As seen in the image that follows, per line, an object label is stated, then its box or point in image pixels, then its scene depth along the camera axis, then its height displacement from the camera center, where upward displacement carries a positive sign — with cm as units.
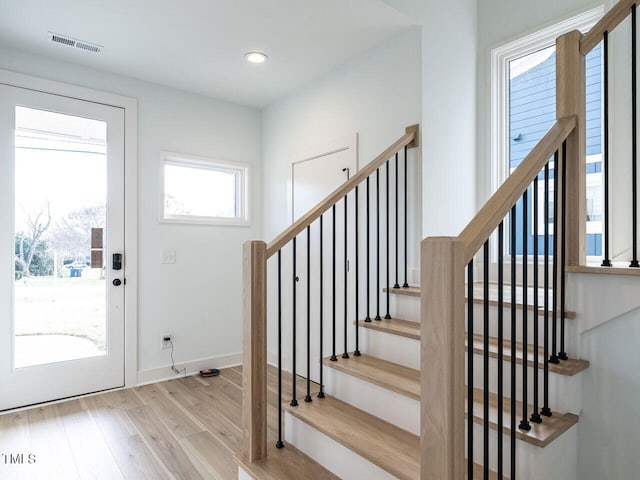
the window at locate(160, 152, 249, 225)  361 +50
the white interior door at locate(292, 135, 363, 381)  310 -1
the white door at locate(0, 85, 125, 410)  281 -5
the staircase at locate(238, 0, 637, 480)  105 -50
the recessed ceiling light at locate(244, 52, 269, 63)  297 +143
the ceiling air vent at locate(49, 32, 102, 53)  267 +141
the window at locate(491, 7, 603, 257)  246 +97
